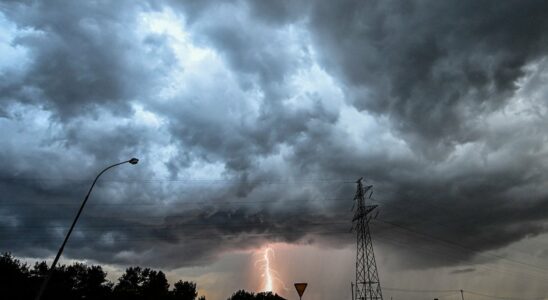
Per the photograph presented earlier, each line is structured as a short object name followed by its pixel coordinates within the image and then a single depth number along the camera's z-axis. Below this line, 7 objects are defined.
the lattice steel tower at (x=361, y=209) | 51.08
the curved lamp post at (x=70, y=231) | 19.77
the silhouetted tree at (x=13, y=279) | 57.28
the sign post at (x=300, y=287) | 13.45
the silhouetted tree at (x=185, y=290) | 111.53
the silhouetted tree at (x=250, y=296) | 127.50
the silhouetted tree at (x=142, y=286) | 93.38
